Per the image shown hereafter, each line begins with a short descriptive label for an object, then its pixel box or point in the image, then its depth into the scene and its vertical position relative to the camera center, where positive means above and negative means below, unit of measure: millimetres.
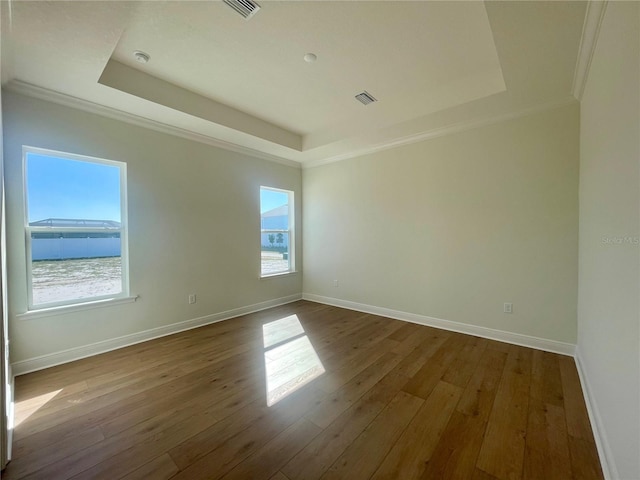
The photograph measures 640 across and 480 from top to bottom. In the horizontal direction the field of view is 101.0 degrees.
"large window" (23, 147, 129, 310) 2604 +67
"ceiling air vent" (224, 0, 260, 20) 1857 +1640
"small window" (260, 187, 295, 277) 4770 +54
